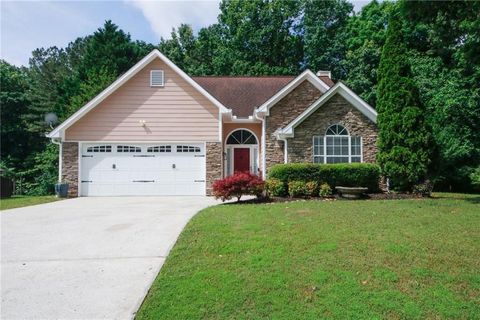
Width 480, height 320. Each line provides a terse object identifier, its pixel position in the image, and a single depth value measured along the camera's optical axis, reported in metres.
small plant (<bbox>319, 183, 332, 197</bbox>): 13.00
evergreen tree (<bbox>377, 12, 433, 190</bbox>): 13.01
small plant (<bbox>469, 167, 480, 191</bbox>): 18.97
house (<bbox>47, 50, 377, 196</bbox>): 16.28
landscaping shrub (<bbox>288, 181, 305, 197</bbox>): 12.94
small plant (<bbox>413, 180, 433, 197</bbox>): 13.08
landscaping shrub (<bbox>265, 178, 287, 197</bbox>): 13.11
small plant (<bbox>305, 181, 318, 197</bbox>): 12.95
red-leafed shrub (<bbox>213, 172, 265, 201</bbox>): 11.85
